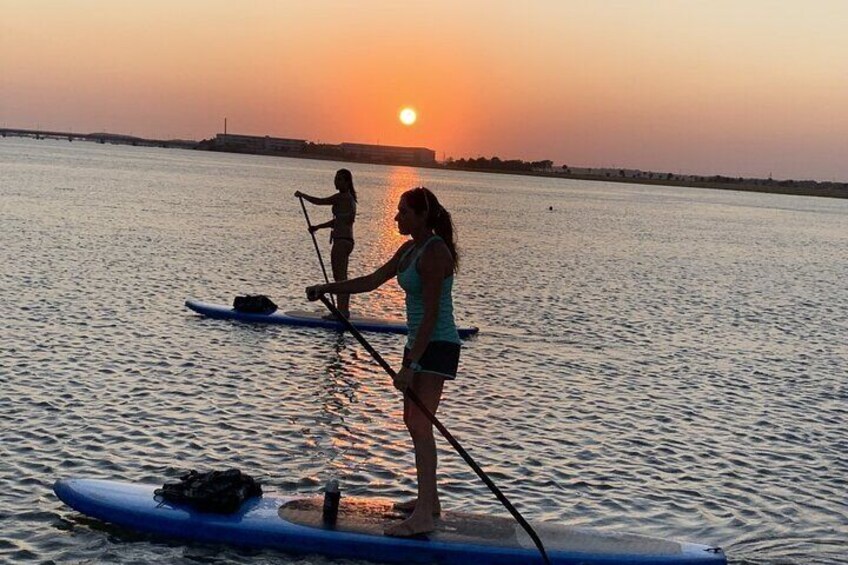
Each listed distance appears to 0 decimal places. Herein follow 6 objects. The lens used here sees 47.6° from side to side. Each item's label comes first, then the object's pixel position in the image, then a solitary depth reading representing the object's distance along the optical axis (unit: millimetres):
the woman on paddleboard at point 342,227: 17641
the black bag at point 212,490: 8578
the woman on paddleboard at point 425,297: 7371
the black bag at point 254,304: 20297
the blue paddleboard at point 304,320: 19812
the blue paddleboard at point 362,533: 8125
